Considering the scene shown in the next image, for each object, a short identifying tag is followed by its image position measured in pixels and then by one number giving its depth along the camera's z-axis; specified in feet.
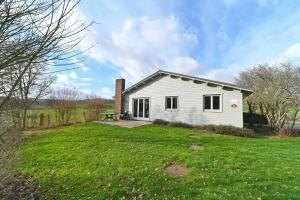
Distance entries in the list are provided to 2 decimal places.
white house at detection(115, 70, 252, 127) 33.47
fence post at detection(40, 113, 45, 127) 42.06
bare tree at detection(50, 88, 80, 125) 44.46
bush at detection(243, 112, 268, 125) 45.23
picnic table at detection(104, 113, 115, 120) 45.69
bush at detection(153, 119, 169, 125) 39.11
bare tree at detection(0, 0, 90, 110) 4.52
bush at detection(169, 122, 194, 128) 36.69
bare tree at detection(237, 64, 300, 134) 37.07
